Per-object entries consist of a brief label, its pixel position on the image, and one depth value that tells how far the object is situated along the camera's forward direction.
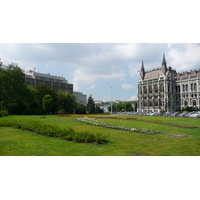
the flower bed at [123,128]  14.03
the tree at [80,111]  59.22
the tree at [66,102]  55.19
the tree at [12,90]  38.75
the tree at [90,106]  67.25
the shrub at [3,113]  28.48
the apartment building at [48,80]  102.16
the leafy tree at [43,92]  56.61
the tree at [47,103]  50.44
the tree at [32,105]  42.14
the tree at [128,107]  130.99
